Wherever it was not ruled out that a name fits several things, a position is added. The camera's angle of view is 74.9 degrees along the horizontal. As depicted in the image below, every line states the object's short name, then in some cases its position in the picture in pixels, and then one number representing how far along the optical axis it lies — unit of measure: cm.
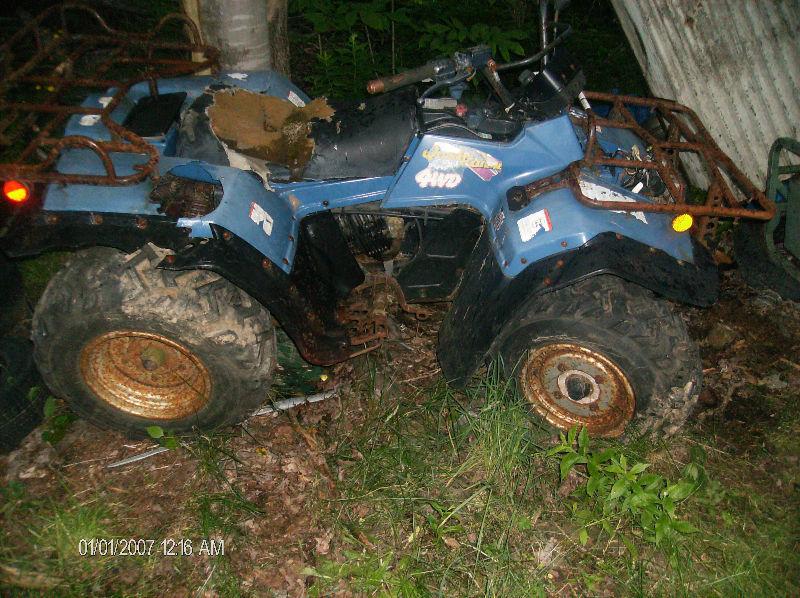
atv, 224
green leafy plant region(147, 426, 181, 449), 270
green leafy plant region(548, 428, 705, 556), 243
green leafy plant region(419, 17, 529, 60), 373
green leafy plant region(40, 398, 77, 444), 280
